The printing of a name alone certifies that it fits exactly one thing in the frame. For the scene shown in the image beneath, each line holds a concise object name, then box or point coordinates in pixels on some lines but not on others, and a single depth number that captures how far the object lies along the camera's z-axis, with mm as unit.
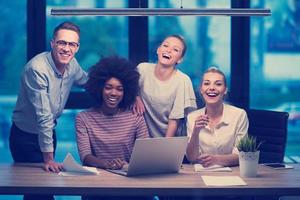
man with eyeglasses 3814
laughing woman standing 4203
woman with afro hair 3711
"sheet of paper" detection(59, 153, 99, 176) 3418
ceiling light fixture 3848
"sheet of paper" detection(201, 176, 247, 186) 3203
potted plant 3389
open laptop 3264
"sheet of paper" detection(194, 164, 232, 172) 3558
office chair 4152
